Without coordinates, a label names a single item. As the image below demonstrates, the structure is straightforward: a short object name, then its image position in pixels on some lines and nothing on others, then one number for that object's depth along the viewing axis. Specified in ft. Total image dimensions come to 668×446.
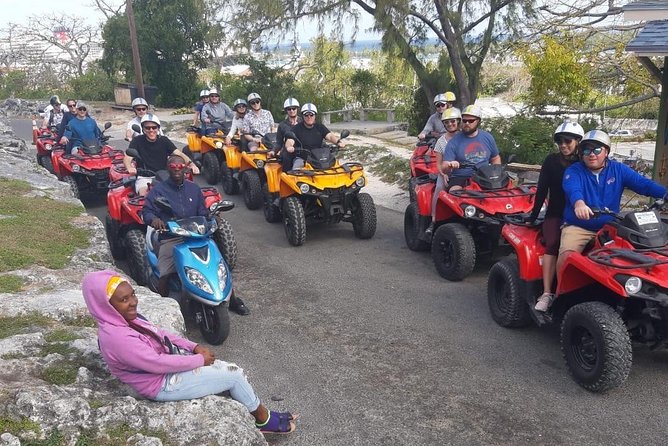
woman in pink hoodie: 12.60
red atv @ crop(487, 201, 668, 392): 14.88
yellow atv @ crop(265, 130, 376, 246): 29.71
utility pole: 83.76
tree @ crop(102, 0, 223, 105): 97.40
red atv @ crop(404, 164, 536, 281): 23.89
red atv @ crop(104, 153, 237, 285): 24.51
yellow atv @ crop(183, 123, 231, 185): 44.80
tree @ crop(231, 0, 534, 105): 56.03
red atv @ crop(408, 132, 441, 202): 32.50
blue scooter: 19.48
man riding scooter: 21.43
